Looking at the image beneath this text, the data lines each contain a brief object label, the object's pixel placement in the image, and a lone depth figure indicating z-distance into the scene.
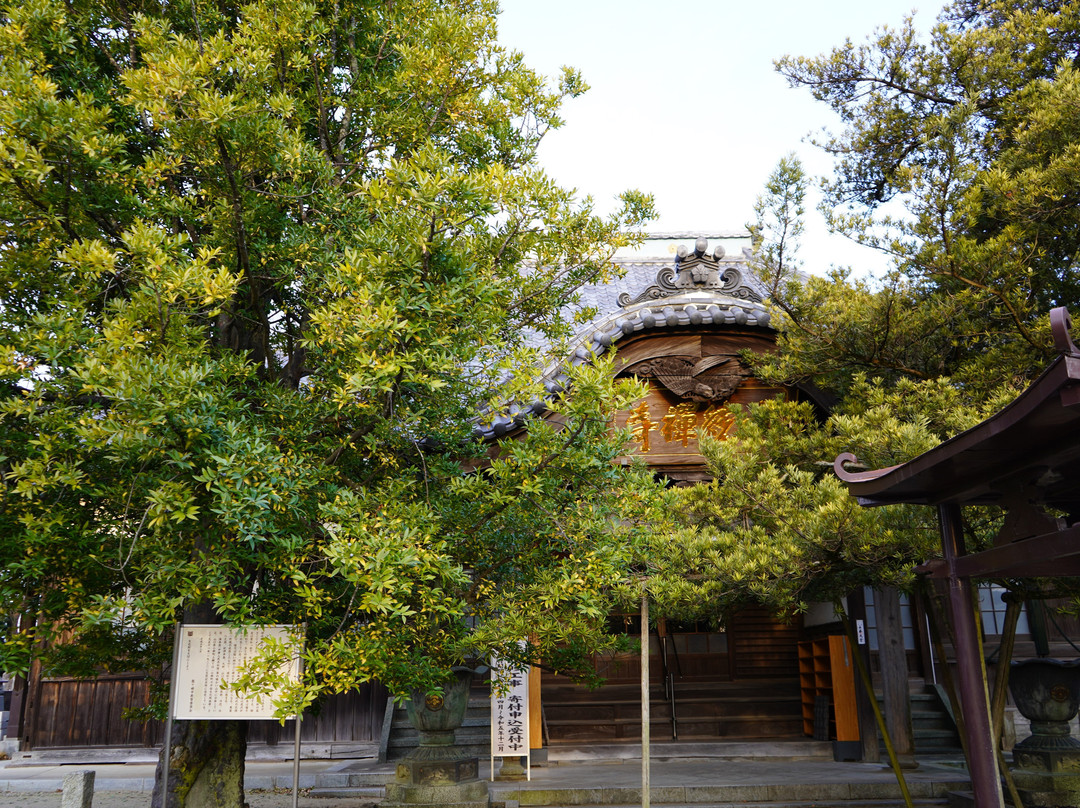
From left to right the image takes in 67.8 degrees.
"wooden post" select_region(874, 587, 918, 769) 11.54
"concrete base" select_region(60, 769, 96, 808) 6.85
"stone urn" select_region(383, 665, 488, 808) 8.12
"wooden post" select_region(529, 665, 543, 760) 11.41
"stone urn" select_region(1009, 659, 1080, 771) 9.12
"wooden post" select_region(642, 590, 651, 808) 6.30
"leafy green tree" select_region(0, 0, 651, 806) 4.93
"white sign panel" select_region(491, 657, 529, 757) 10.41
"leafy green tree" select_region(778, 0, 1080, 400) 7.32
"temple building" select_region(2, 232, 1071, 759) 10.91
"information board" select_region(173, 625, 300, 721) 6.17
